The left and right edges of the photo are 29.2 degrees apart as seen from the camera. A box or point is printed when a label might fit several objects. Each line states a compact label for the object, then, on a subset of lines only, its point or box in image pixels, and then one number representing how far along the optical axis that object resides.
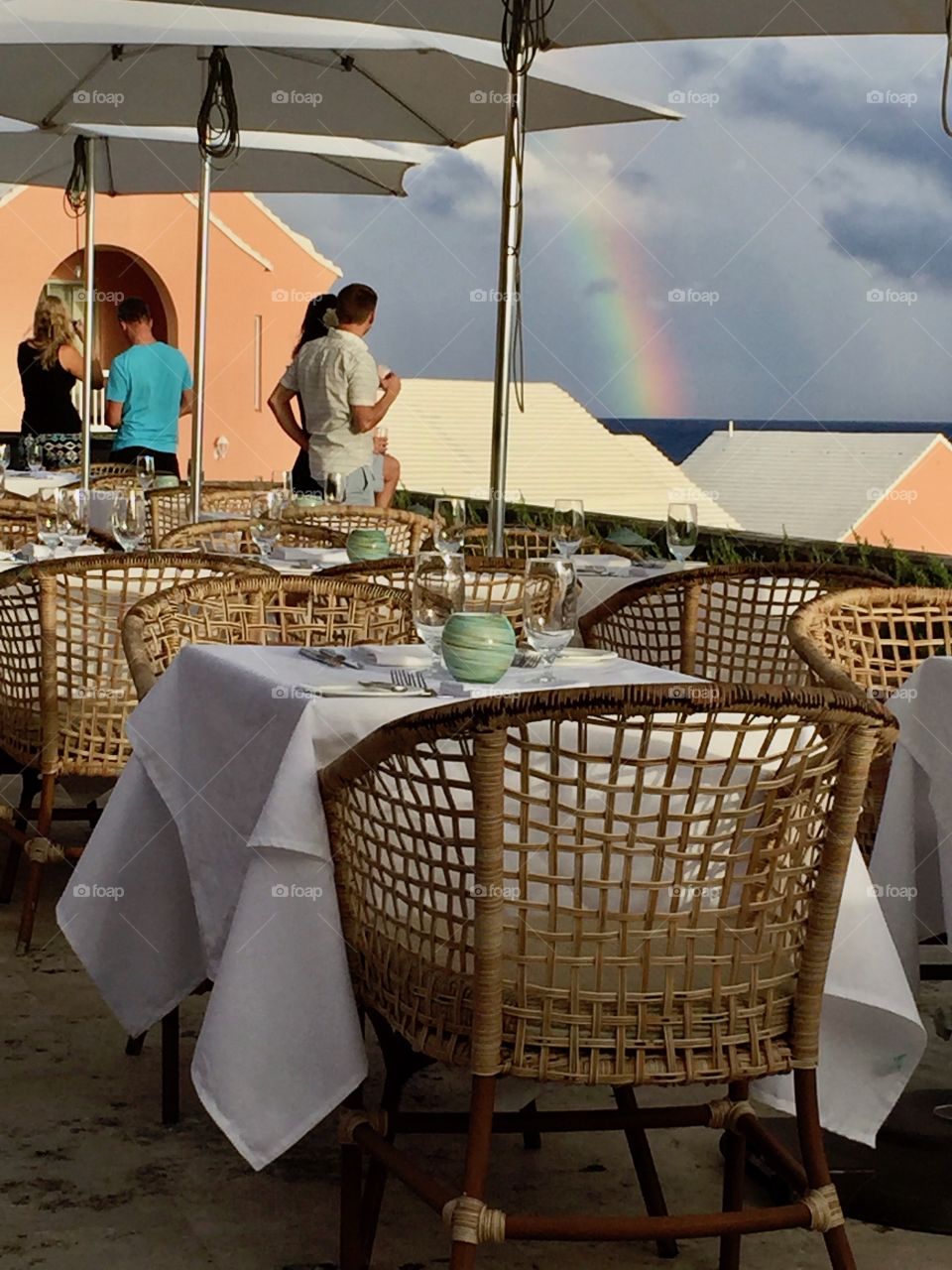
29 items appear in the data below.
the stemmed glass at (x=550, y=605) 2.65
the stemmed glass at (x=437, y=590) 2.64
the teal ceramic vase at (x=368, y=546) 4.62
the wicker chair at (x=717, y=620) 4.21
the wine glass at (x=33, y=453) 9.98
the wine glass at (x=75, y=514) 4.95
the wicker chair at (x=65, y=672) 4.00
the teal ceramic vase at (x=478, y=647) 2.60
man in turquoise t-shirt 9.05
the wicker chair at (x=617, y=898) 2.03
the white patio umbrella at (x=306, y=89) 6.70
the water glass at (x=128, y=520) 4.67
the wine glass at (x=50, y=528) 4.75
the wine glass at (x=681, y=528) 5.07
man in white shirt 7.41
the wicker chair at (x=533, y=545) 5.79
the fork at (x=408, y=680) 2.56
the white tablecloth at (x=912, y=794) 2.89
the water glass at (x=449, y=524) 4.12
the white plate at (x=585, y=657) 2.84
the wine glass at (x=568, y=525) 4.91
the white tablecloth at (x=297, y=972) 2.34
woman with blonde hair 9.50
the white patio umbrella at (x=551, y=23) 3.97
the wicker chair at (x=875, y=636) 3.32
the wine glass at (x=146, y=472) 8.40
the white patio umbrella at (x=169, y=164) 8.34
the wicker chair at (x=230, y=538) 4.78
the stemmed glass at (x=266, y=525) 4.95
